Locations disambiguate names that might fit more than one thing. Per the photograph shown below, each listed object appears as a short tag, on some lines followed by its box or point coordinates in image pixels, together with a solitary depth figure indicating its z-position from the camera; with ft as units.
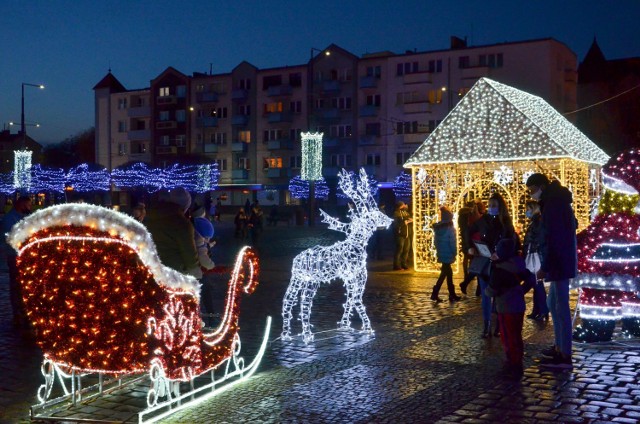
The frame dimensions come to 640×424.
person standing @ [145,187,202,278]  23.02
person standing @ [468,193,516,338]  34.47
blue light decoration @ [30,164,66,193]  200.64
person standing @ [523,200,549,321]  30.91
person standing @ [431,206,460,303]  44.14
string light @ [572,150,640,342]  30.12
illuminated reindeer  31.55
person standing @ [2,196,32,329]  37.19
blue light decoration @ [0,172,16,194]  204.54
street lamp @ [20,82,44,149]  130.41
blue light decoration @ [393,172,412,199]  183.42
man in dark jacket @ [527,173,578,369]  26.12
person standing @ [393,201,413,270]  63.72
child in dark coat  26.02
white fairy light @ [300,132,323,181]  129.49
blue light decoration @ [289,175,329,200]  202.09
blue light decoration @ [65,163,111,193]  196.85
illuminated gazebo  55.57
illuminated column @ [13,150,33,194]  133.64
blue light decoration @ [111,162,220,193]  190.30
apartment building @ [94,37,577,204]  190.29
